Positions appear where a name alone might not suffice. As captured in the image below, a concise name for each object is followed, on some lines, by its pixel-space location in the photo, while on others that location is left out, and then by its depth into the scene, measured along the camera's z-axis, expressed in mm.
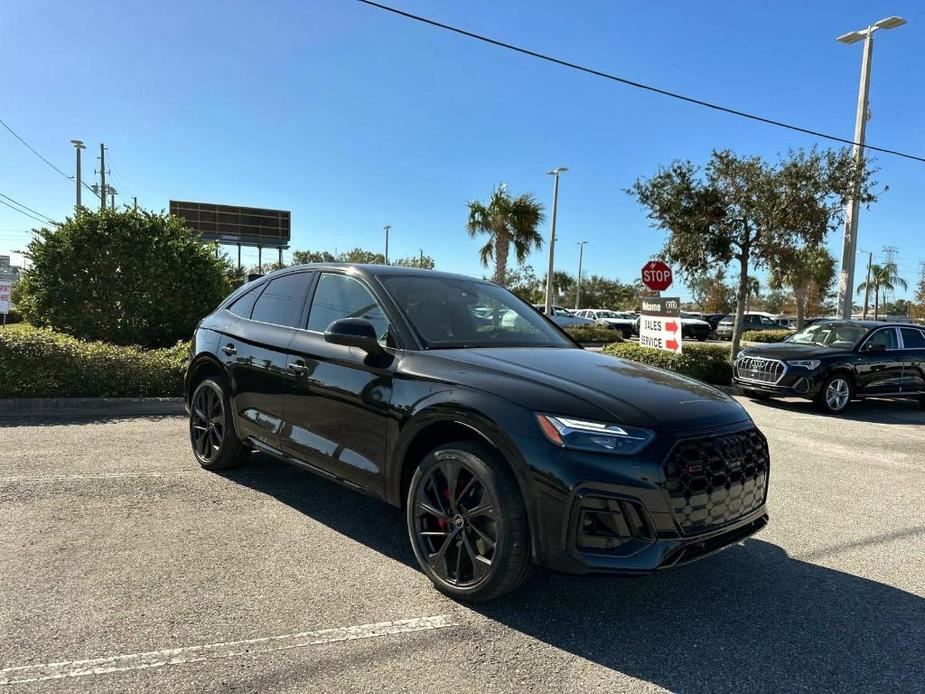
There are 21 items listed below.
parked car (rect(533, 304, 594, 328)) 32312
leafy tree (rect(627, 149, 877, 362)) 13297
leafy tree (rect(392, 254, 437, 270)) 55475
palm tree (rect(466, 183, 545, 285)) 25328
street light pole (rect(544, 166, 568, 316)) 29519
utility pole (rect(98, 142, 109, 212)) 44250
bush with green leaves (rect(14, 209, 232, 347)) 10883
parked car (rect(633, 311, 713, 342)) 35250
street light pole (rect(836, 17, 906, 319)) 13922
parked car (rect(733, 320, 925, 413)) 9711
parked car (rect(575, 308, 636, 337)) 36656
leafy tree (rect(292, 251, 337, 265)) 65113
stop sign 12547
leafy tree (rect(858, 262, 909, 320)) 78875
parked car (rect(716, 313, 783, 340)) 40281
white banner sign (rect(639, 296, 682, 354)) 11367
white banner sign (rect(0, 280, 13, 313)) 11602
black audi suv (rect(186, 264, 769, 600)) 2617
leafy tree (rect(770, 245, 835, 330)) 14172
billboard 42188
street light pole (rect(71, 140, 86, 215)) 34509
